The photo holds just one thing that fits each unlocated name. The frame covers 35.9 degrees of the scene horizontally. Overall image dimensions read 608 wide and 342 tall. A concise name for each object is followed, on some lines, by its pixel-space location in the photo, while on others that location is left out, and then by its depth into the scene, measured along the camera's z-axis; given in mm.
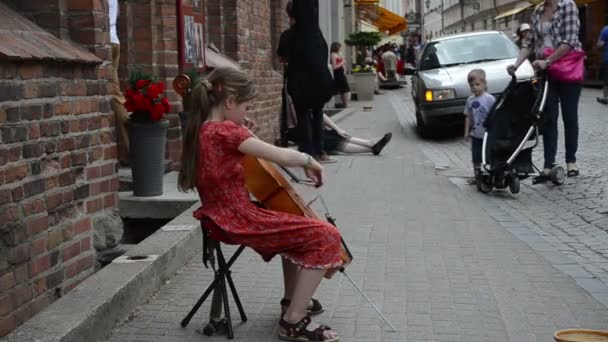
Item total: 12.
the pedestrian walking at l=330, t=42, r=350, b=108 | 22078
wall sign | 9273
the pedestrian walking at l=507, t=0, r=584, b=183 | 9742
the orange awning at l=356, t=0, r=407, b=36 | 45094
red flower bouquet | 7234
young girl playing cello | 4473
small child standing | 9922
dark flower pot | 7445
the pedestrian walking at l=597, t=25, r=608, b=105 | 22328
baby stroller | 9453
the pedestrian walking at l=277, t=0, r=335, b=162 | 11227
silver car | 15102
